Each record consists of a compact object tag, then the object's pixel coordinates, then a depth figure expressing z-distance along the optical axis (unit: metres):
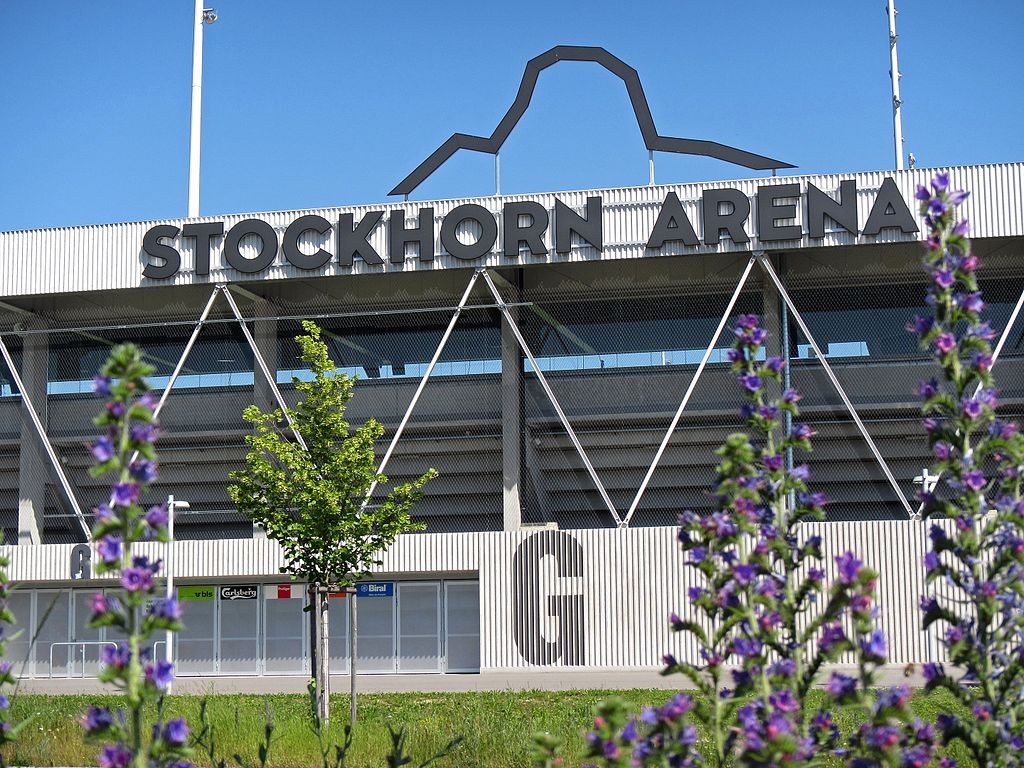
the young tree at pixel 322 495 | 20.48
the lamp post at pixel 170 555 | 27.75
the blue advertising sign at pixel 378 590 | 32.66
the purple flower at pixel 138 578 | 5.90
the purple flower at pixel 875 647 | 6.07
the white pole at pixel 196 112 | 33.31
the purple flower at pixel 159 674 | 5.89
